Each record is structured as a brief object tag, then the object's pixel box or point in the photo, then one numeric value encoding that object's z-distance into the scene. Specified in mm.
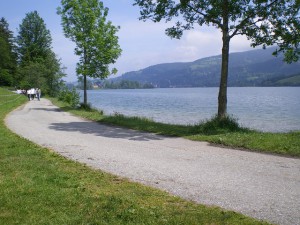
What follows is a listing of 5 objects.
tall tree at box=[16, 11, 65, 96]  82750
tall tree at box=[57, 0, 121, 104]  31328
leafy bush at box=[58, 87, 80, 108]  38169
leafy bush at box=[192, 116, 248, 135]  15531
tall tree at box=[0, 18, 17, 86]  79125
